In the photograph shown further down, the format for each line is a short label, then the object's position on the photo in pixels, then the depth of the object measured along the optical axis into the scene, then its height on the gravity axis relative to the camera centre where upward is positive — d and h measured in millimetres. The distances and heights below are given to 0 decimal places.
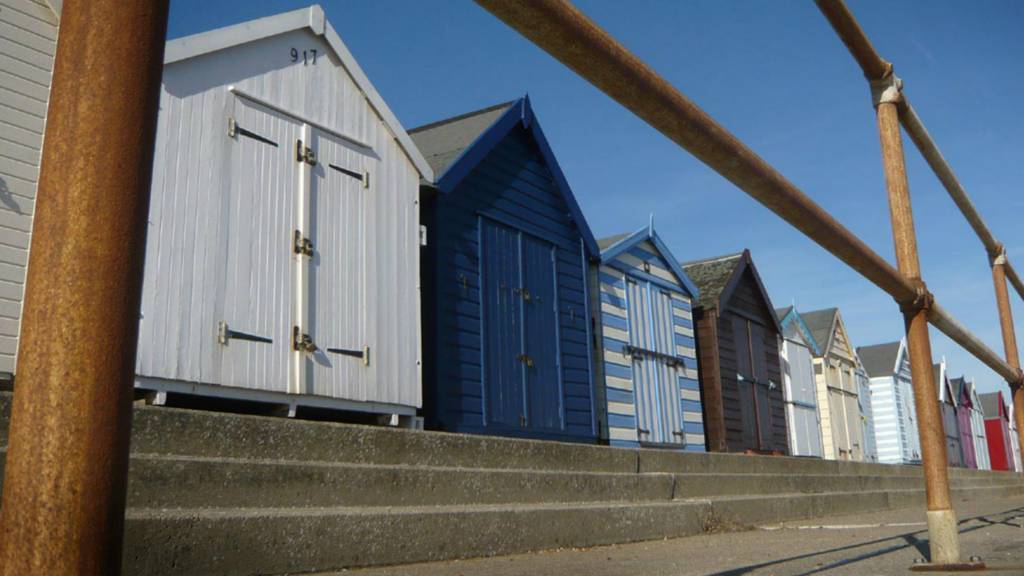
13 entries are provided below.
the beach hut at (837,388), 21328 +2494
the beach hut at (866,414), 23562 +2013
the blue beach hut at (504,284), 9320 +2462
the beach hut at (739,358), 15477 +2463
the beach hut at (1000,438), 46969 +2574
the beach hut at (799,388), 18734 +2212
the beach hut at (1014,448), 46162 +1964
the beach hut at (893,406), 26469 +2560
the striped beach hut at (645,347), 12297 +2182
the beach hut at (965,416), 36281 +2921
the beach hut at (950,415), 33938 +2762
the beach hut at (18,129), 5945 +2667
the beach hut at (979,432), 39219 +2397
